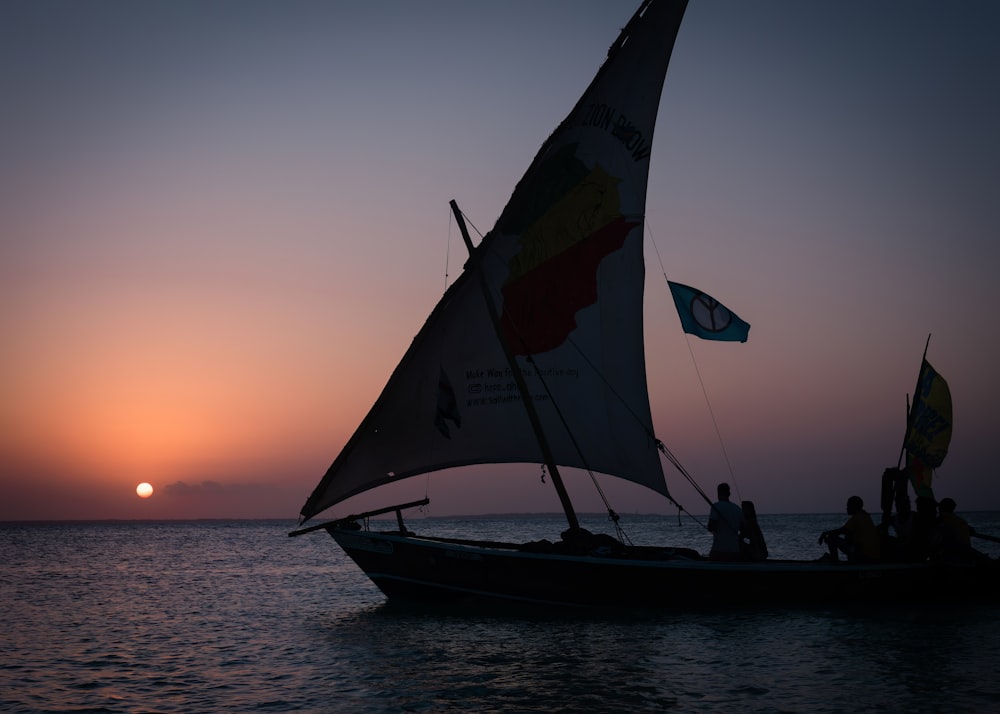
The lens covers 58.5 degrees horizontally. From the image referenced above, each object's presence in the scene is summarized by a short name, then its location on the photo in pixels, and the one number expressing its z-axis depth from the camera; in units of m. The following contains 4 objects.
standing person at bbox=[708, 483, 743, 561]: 19.75
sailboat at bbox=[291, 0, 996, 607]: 21.08
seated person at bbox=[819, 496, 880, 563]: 20.53
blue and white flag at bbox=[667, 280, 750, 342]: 21.05
